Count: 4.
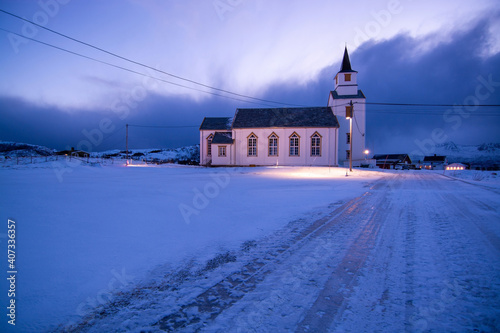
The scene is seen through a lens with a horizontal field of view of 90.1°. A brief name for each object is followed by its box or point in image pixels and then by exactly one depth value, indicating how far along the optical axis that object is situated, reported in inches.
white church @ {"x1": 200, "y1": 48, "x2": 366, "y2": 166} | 1481.3
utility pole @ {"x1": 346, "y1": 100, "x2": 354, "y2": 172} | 1033.5
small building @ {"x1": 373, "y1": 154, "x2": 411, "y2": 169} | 3271.4
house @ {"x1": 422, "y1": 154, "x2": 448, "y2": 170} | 3803.2
